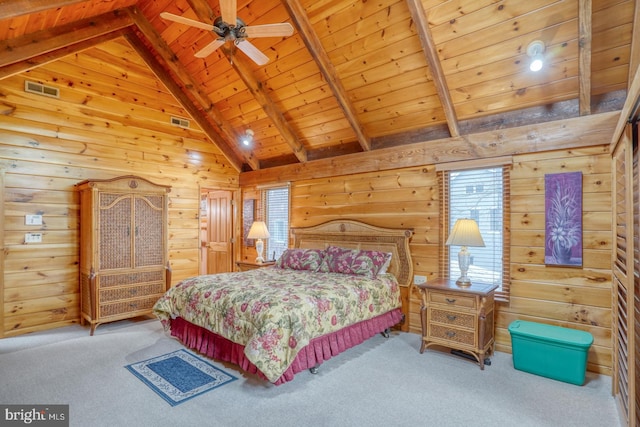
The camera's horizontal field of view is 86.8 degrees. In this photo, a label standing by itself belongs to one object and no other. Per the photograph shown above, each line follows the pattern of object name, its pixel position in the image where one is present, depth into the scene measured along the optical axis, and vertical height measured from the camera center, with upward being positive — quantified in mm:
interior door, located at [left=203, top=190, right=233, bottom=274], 6562 -404
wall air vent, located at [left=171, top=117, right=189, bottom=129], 5586 +1505
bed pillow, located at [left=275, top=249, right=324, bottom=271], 4555 -649
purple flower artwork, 3201 -59
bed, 2705 -869
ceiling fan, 2787 +1583
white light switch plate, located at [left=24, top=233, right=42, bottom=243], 4191 -324
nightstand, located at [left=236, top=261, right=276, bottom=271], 5191 -822
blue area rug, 2697 -1442
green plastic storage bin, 2828 -1201
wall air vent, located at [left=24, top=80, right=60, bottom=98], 4191 +1556
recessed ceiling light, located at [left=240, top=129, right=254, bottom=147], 5453 +1258
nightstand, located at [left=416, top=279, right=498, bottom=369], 3215 -1044
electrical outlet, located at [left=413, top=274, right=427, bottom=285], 4223 -839
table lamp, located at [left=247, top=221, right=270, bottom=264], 5562 -347
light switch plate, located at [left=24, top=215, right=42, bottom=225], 4184 -101
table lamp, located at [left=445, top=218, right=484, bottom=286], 3428 -276
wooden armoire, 4230 -473
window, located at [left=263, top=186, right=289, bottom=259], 5984 -126
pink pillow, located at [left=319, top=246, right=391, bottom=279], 4102 -625
